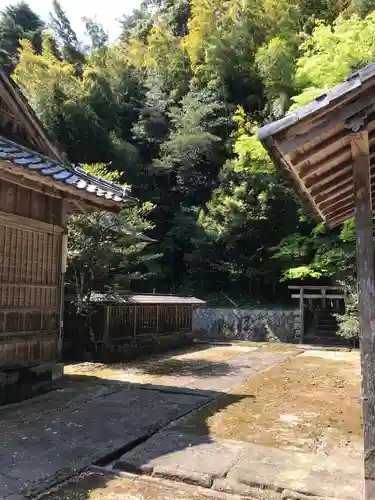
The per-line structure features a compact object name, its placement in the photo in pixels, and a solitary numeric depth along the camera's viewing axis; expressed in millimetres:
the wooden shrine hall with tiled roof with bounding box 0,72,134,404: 5840
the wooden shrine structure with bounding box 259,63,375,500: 2676
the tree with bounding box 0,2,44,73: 32719
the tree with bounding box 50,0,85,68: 34125
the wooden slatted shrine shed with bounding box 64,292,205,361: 10477
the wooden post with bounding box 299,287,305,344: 17389
